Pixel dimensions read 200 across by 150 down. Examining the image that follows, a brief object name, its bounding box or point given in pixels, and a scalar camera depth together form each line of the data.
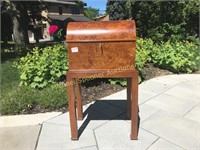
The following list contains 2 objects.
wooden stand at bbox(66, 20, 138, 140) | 1.99
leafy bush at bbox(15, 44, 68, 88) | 3.65
